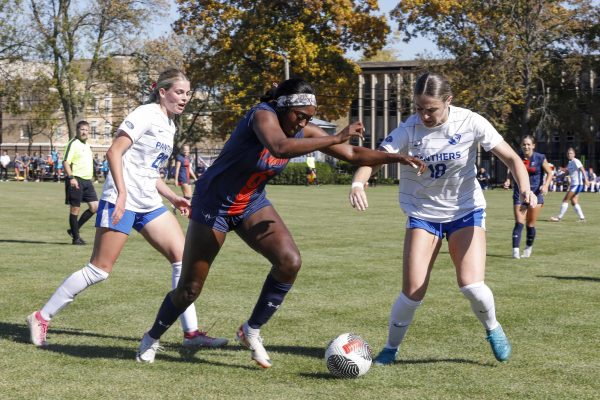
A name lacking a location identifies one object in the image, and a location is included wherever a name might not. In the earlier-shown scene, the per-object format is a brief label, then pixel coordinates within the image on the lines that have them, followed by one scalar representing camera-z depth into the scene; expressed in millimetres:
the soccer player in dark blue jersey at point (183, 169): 25359
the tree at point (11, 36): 55625
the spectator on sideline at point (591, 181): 49344
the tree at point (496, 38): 50156
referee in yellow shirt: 15625
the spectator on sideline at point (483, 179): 52094
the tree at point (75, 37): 54375
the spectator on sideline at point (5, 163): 62250
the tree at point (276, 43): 45531
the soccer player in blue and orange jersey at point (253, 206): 5684
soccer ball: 5973
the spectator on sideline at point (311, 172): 50531
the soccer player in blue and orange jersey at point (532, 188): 14703
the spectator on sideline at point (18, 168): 60844
